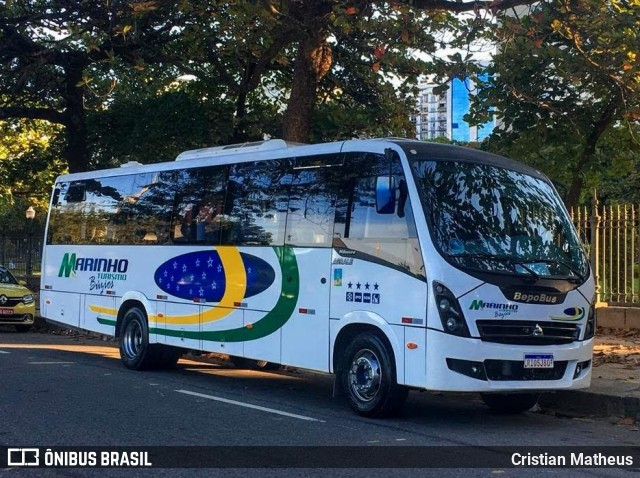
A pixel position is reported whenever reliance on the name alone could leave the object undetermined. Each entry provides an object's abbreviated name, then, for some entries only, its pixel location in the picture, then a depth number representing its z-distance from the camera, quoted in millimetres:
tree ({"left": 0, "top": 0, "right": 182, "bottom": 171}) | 15805
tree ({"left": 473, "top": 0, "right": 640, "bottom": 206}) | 12664
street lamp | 29992
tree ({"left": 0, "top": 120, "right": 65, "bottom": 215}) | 25812
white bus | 8477
